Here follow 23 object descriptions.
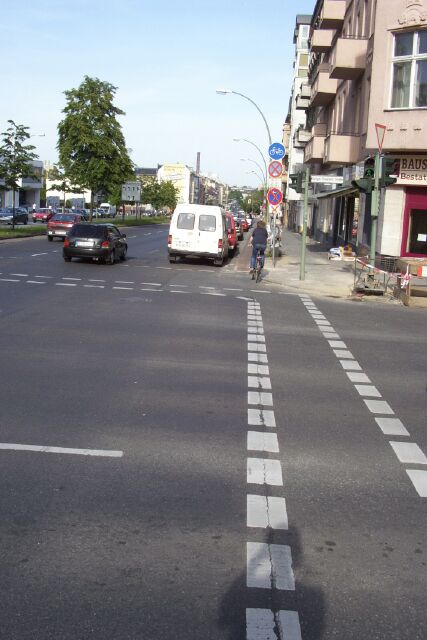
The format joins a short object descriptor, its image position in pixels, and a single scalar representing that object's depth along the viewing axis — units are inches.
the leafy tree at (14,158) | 1583.4
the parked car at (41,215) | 3126.5
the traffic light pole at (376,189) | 720.3
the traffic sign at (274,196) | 1055.6
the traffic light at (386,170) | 725.9
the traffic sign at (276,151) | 1032.7
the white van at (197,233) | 1058.1
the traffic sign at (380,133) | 725.4
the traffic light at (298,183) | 874.1
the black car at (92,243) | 1003.3
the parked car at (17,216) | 2541.8
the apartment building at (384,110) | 936.9
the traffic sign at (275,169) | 1034.7
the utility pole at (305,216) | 839.7
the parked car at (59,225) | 1606.8
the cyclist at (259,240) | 847.7
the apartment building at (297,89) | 3206.2
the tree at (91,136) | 2244.1
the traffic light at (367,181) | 737.6
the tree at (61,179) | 2392.2
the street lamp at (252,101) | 1397.6
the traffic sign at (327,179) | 849.5
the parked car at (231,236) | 1366.9
